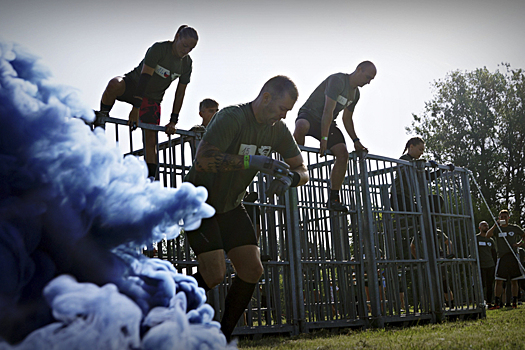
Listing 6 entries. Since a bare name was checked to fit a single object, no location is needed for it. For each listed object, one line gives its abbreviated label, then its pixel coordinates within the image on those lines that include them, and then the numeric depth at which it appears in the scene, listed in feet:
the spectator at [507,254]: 39.11
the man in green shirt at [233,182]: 13.53
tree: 107.65
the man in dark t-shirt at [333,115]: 23.80
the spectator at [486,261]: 41.88
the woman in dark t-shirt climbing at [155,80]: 19.55
